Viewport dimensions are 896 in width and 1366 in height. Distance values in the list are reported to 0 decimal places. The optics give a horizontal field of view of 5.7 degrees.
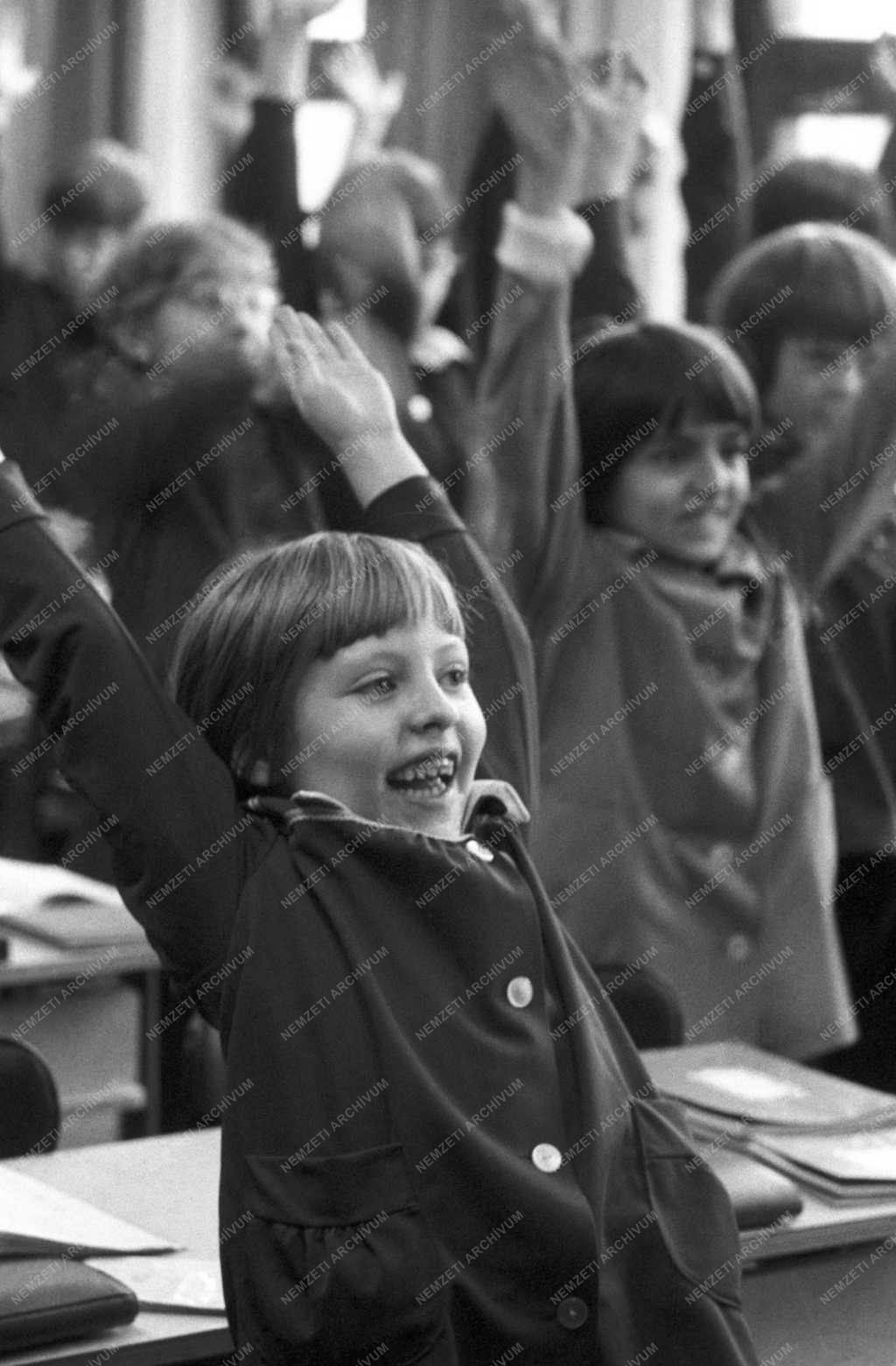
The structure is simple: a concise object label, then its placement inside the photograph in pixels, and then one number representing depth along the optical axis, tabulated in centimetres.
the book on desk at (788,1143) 540
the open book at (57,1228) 526
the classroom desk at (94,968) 620
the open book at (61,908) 628
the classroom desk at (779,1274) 544
